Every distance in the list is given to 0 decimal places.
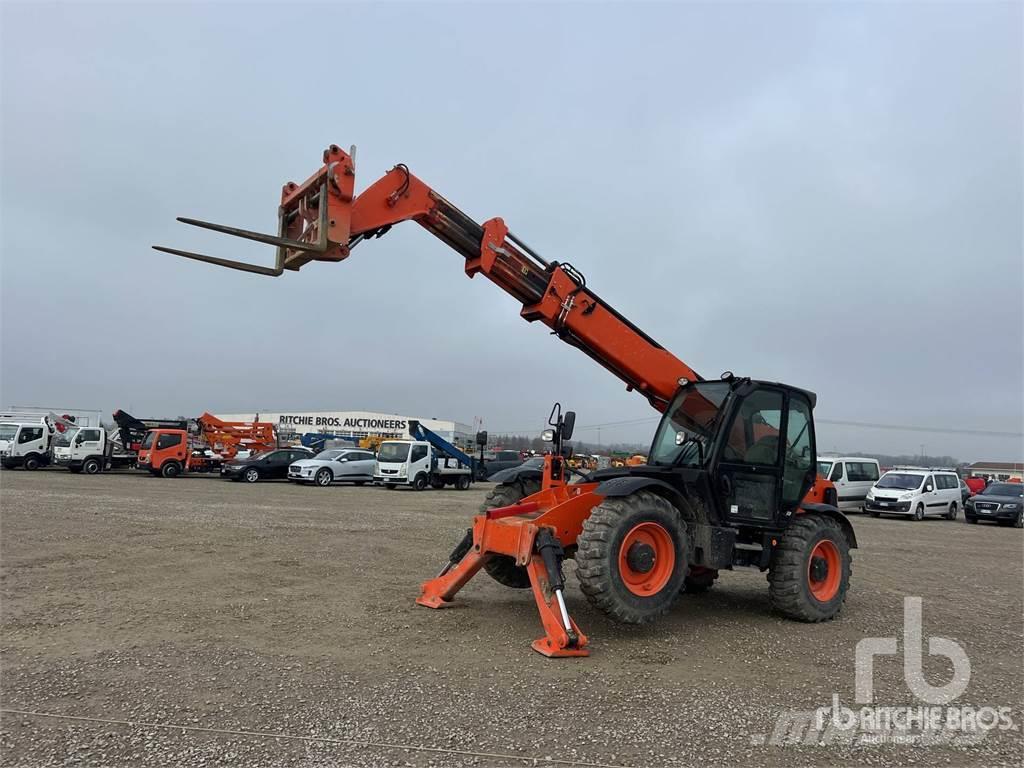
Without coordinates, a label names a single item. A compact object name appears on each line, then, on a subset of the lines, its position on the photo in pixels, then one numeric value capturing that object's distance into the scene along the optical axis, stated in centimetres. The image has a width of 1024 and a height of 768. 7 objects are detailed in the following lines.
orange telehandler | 623
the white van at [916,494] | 2283
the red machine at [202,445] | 2872
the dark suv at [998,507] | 2277
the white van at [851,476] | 2444
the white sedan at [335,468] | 2745
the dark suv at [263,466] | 2802
